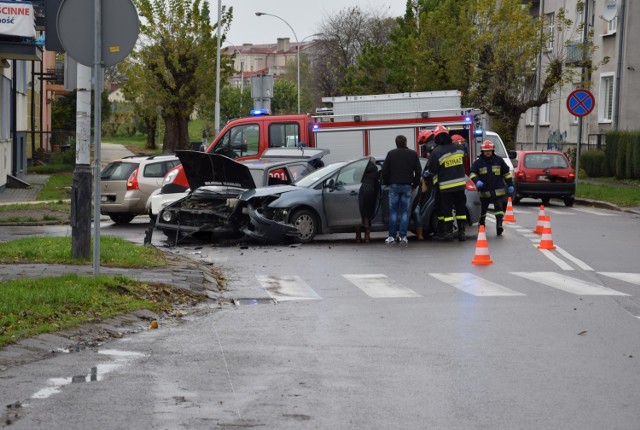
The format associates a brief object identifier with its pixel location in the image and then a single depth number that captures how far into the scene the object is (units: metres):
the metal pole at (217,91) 50.10
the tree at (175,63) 51.12
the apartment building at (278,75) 185.62
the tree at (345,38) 92.25
